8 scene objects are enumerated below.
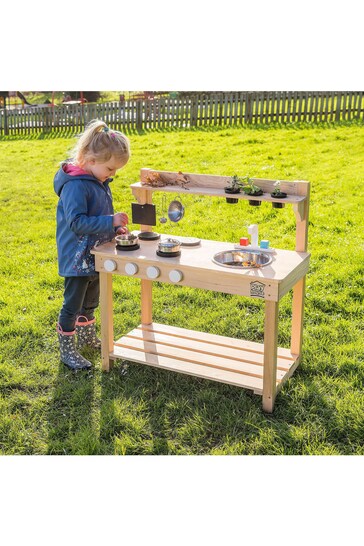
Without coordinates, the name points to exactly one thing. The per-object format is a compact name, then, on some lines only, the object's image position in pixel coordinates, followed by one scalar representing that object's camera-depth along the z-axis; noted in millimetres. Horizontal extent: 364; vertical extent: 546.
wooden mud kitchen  3514
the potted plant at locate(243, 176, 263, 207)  3807
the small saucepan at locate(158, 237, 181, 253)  3795
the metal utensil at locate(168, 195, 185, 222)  4168
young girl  3781
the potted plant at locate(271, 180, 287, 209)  3738
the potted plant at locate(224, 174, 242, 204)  3883
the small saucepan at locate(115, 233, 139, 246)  3895
